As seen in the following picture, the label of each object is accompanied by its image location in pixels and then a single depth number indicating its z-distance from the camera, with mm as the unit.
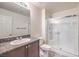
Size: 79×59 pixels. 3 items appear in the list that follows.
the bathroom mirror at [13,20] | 1201
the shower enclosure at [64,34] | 2186
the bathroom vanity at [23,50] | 832
